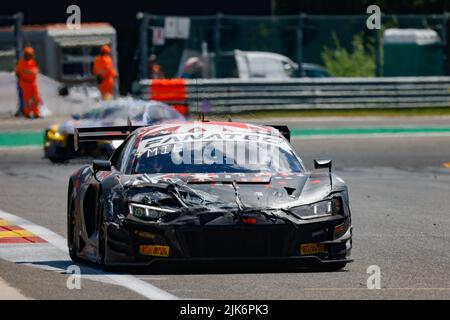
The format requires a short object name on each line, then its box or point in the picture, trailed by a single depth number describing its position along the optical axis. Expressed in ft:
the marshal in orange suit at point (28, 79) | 112.16
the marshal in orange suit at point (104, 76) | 113.80
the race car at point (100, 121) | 79.05
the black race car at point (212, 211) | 34.99
